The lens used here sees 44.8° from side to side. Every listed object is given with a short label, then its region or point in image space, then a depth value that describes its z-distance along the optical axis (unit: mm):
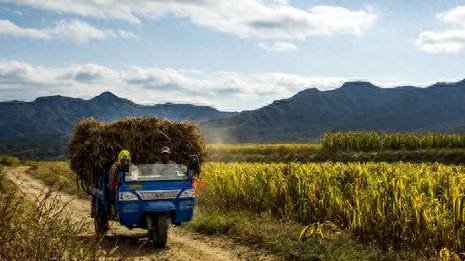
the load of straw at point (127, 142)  14789
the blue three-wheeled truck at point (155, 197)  13055
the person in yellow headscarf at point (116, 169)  12961
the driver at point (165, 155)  14074
